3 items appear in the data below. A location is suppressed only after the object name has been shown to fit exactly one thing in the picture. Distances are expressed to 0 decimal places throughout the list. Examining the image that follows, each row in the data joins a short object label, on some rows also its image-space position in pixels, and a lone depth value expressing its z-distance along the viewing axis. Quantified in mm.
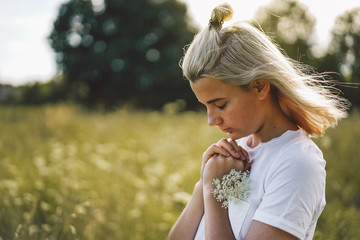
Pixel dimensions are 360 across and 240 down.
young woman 1308
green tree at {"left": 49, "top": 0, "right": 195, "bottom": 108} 25625
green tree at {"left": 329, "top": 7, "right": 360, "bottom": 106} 8781
